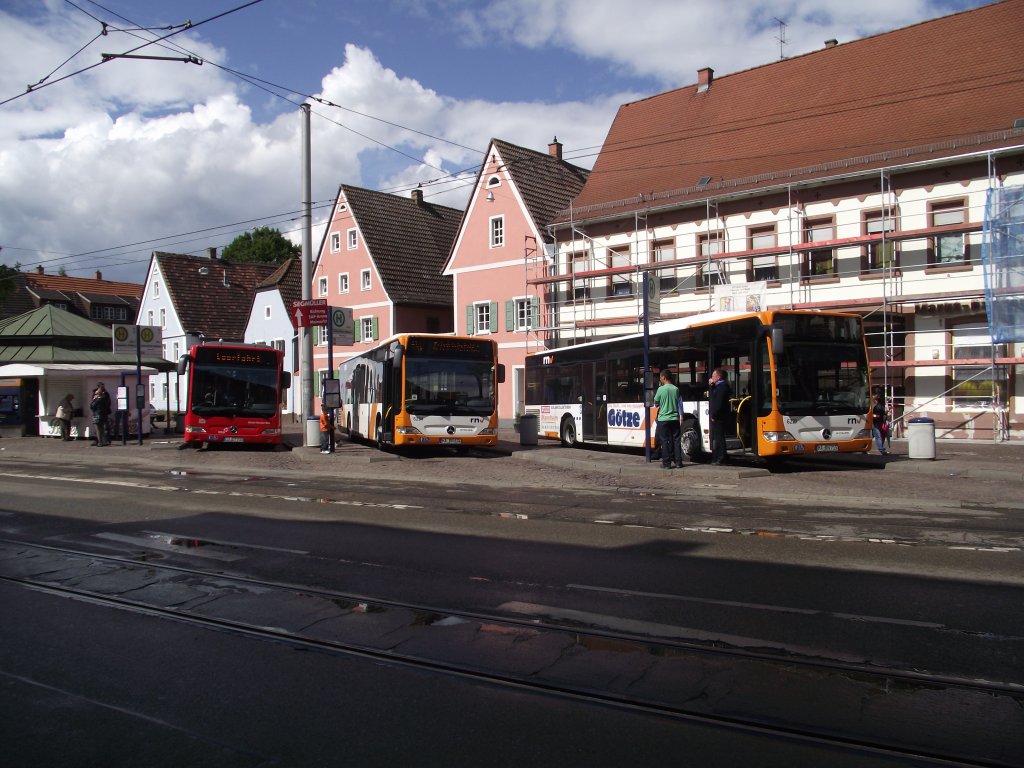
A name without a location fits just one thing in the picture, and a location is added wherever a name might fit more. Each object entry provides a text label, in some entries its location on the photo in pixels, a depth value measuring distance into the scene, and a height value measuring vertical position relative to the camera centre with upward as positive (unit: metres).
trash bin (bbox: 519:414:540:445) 25.45 -0.83
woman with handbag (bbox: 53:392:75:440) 31.61 -0.11
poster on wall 28.31 +3.25
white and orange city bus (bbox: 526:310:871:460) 16.17 +0.35
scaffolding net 22.27 +3.32
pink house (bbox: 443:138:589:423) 38.53 +6.82
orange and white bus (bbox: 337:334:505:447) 21.39 +0.30
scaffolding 24.91 +4.08
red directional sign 21.72 +2.35
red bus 24.73 +0.38
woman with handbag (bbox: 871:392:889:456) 20.22 -0.82
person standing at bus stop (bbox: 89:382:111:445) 28.39 +0.03
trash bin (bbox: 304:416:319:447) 23.77 -0.72
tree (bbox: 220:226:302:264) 80.88 +15.02
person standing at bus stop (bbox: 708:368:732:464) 16.34 -0.25
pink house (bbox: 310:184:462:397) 45.88 +7.45
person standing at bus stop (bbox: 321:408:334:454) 22.62 -0.83
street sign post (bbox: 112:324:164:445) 29.09 +2.35
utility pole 23.84 +3.14
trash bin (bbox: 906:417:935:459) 18.34 -0.99
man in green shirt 16.34 -0.45
